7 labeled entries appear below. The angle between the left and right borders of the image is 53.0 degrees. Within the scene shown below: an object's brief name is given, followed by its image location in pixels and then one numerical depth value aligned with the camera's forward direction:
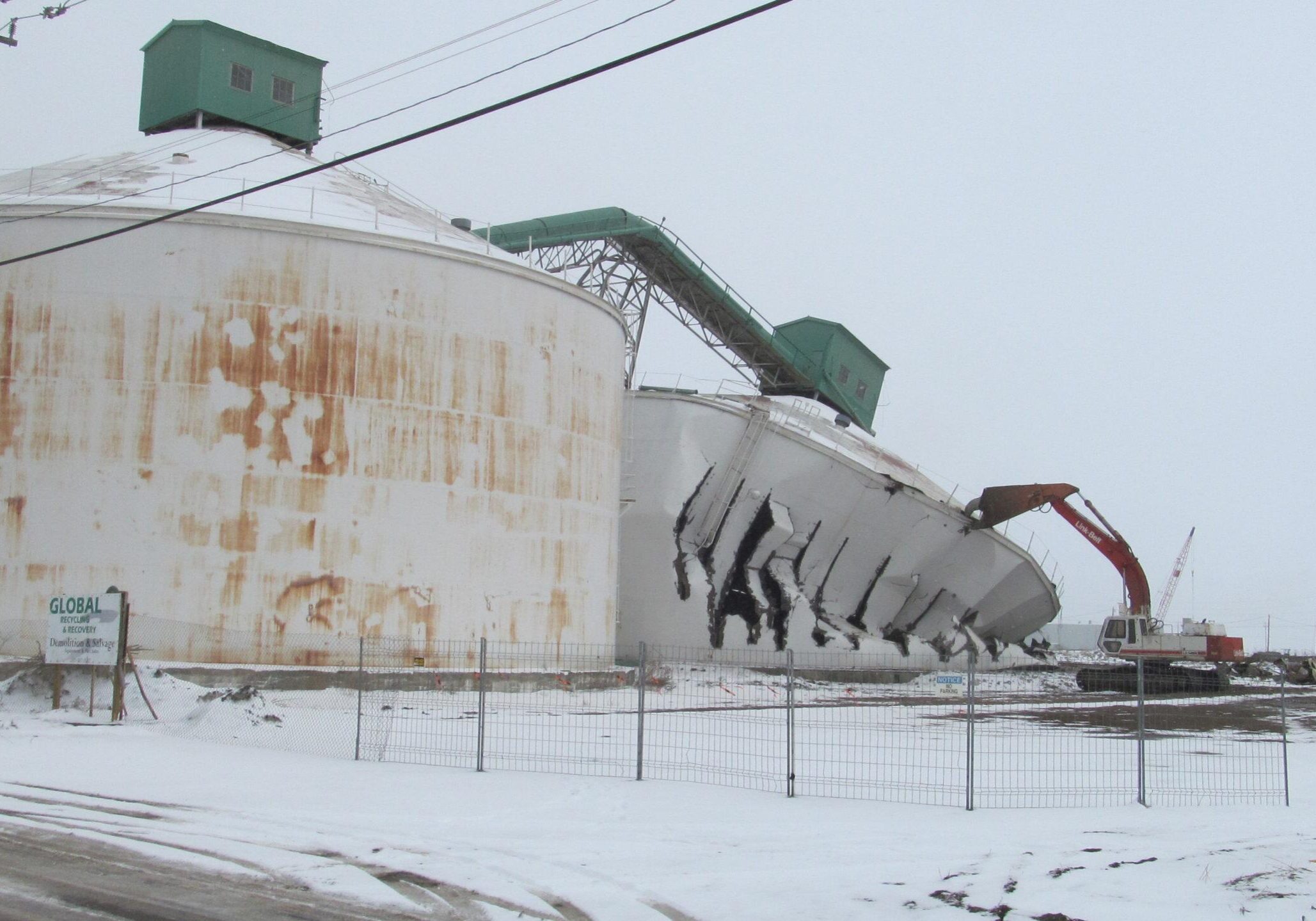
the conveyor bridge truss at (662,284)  42.00
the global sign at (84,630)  18.77
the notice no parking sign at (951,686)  35.21
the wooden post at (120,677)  18.56
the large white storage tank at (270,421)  25.95
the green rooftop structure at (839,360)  50.69
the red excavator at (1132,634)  38.03
